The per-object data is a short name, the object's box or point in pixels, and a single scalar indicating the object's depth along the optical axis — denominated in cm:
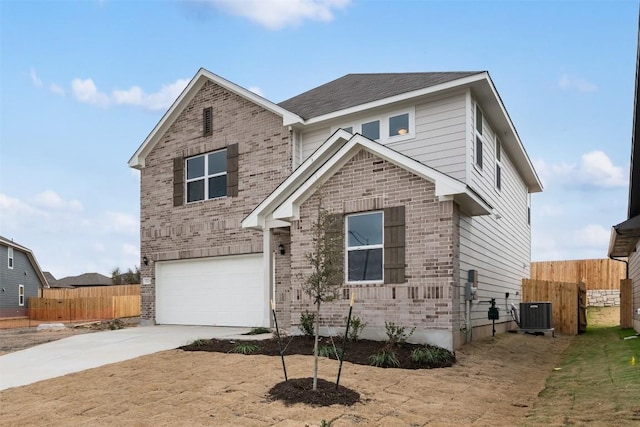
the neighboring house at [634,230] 1069
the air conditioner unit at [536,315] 1551
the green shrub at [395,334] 977
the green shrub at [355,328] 1045
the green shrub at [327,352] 926
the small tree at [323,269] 700
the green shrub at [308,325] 1123
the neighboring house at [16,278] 3262
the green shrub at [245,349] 1010
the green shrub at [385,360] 874
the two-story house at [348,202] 1056
